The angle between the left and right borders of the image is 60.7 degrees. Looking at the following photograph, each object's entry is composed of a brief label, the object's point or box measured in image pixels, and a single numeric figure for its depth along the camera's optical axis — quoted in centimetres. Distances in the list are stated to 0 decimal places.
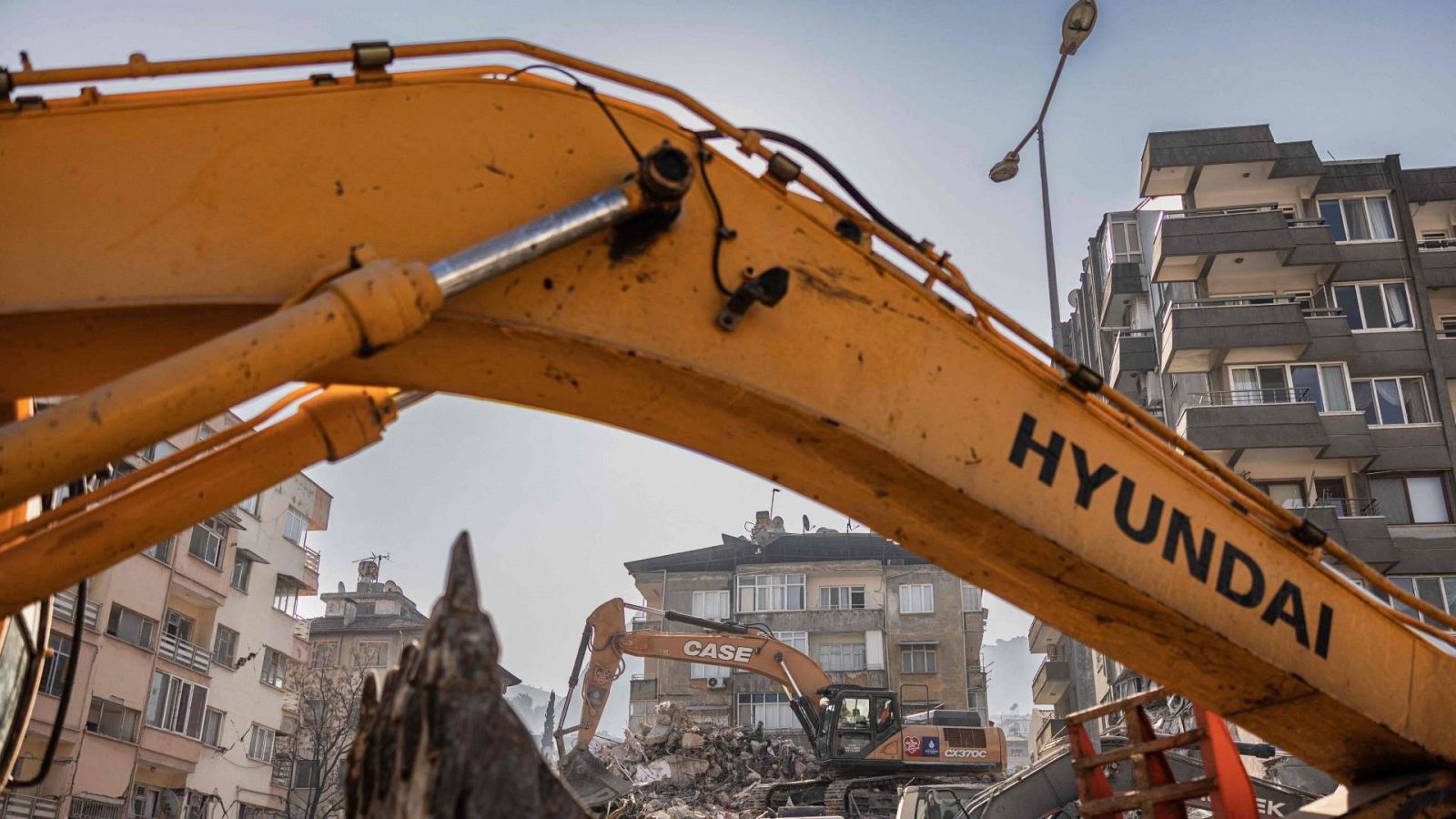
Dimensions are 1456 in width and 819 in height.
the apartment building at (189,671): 2883
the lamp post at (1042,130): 1329
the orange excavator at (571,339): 350
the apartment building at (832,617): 5269
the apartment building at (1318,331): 3127
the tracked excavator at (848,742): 2383
